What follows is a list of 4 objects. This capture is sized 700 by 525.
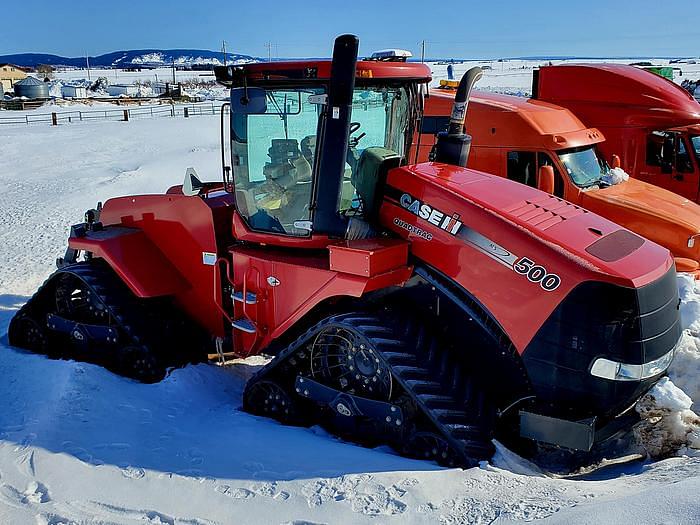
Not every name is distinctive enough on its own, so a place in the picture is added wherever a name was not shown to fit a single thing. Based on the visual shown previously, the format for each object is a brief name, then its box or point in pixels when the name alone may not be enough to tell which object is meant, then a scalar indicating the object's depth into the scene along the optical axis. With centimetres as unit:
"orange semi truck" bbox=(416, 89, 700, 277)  787
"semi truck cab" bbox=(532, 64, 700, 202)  1031
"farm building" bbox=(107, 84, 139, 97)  6228
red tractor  372
